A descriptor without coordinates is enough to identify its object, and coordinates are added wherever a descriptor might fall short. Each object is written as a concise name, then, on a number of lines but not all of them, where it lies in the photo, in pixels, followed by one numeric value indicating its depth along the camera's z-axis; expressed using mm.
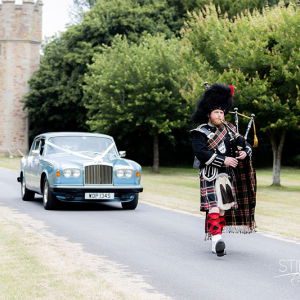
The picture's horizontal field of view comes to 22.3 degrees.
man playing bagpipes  9273
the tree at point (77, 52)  54750
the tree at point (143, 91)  41344
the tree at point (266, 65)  26141
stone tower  68125
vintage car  16031
